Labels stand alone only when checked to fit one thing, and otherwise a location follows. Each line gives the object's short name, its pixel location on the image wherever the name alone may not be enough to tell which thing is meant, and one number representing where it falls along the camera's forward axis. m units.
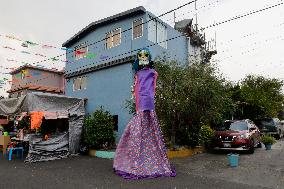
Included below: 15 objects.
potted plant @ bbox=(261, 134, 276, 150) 11.80
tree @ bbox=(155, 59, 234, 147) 9.32
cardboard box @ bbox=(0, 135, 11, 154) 11.18
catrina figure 6.91
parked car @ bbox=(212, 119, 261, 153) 10.28
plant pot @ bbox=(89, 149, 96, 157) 10.61
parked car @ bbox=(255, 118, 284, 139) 16.97
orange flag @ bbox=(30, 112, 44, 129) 9.73
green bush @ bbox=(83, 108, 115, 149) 10.62
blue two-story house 12.15
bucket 7.89
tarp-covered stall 9.53
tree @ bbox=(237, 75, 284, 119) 19.42
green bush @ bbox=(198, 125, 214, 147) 11.21
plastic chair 9.64
